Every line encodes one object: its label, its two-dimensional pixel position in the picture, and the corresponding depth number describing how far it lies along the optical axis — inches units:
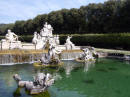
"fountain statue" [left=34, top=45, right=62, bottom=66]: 775.7
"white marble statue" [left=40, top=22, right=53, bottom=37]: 1307.3
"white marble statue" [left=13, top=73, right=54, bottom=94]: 393.7
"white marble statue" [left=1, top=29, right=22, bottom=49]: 1006.4
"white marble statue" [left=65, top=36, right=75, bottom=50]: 1189.1
